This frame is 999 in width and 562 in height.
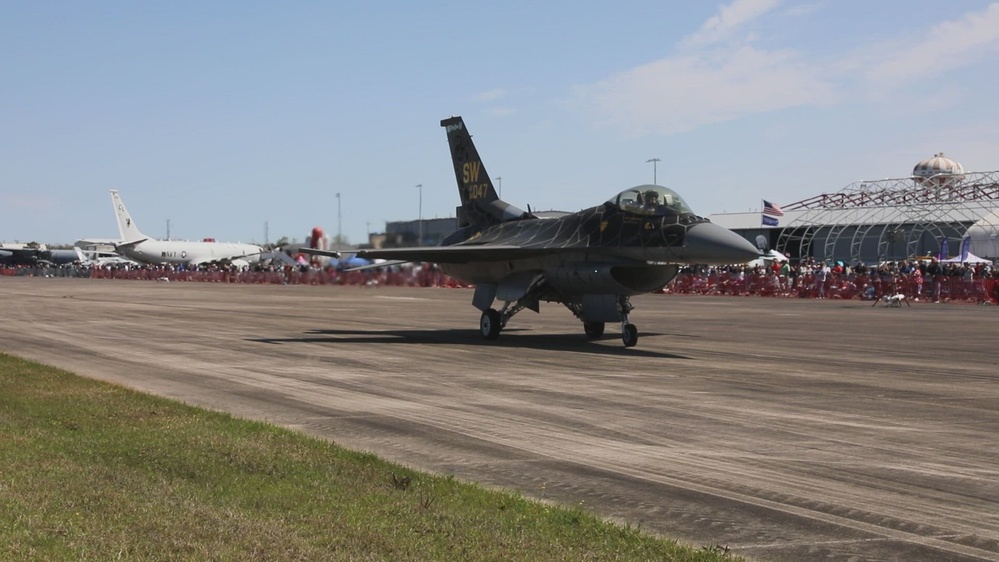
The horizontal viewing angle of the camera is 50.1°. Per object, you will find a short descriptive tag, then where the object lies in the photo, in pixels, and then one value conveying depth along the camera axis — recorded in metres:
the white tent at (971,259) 70.44
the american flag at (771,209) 81.94
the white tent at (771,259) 68.30
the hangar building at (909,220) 81.12
